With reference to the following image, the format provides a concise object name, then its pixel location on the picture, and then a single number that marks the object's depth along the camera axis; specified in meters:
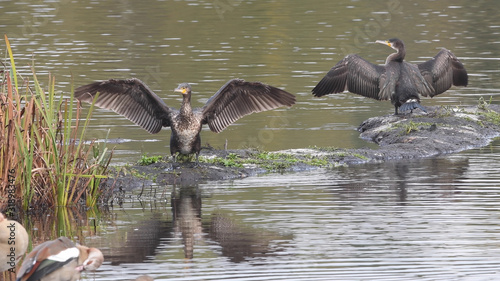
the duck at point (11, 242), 7.66
